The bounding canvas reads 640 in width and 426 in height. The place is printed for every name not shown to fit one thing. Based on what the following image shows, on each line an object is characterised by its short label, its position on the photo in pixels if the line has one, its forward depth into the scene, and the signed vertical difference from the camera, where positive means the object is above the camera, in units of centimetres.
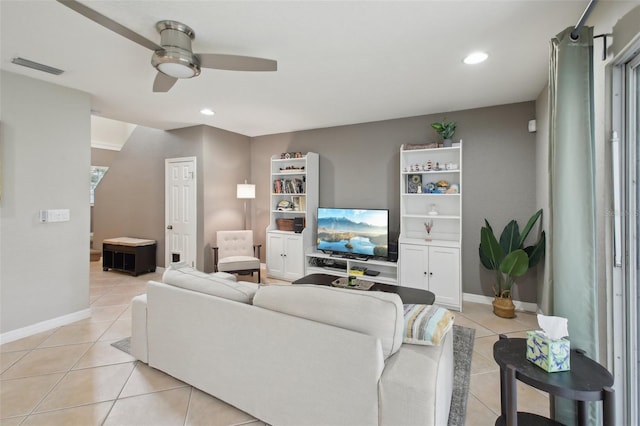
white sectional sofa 134 -73
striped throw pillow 149 -58
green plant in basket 326 -44
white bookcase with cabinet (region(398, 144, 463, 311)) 374 -11
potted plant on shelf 386 +111
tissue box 127 -60
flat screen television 434 -28
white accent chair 445 -65
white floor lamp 512 +39
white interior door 500 +6
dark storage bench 521 -75
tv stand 426 -82
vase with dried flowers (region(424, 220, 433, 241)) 415 -19
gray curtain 153 +7
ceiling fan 195 +108
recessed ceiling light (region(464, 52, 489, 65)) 247 +133
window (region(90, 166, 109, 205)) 739 +103
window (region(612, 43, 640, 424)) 150 -11
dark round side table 115 -68
